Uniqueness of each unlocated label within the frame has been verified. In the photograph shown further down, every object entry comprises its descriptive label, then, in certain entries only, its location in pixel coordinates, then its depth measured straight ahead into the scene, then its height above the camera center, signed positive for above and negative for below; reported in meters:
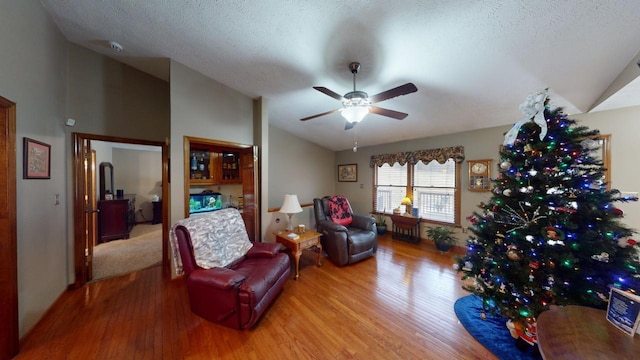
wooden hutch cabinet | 3.28 +0.16
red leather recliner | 1.77 -1.00
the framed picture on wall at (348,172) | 5.34 +0.16
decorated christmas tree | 1.35 -0.37
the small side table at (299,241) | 2.81 -0.91
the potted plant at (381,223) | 4.65 -1.03
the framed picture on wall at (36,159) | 1.70 +0.18
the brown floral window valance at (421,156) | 3.70 +0.45
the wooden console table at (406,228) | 4.06 -1.02
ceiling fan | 1.89 +0.73
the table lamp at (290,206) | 3.10 -0.42
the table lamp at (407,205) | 4.29 -0.56
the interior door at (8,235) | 1.43 -0.40
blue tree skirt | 1.60 -1.36
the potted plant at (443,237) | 3.60 -1.05
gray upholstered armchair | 3.08 -0.94
